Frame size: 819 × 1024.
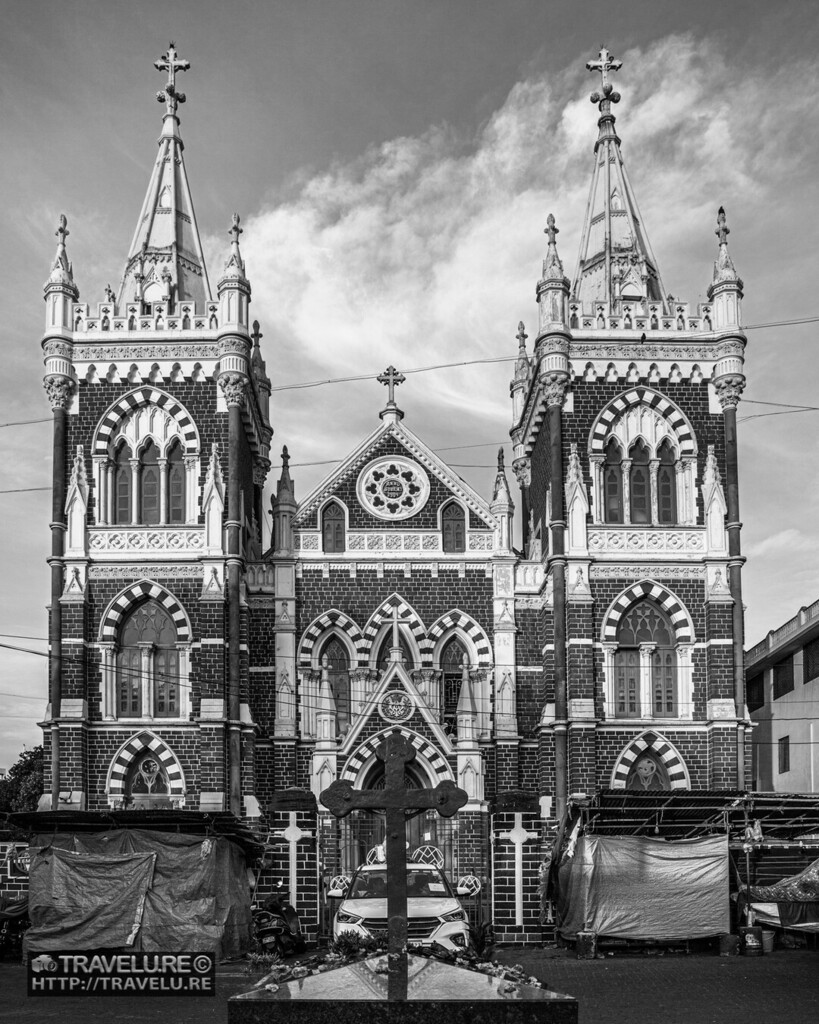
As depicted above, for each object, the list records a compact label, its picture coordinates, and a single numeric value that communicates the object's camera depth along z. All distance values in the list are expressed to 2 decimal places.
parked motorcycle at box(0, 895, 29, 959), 27.95
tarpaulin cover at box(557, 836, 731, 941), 28.20
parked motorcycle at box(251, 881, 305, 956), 28.05
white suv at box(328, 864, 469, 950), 23.83
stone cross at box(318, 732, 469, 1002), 14.74
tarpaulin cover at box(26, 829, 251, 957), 26.83
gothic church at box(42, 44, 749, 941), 37.19
